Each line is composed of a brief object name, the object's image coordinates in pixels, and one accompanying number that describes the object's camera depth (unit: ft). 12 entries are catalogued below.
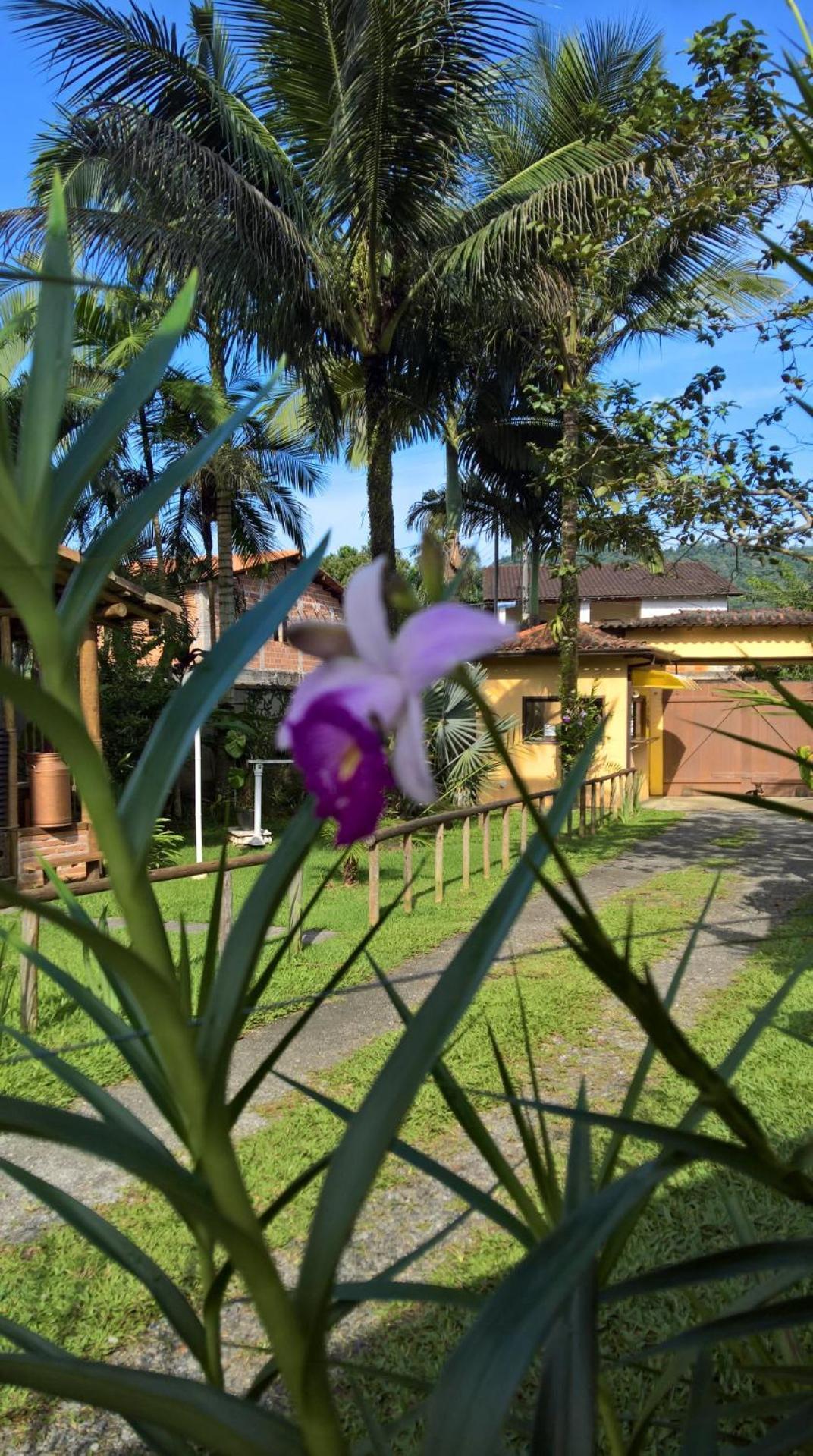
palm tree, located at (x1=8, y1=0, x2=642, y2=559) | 28.19
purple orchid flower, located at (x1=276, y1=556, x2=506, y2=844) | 1.00
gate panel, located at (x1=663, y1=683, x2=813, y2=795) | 55.11
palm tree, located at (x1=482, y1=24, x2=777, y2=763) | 23.12
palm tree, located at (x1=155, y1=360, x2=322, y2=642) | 58.03
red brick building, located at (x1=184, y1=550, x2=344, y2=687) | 62.23
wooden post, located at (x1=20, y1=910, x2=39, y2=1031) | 14.39
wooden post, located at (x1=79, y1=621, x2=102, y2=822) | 26.22
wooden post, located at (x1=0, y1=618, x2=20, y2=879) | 26.09
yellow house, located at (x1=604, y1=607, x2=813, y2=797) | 54.95
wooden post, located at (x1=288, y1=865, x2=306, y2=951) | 17.74
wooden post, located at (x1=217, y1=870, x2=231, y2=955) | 17.23
